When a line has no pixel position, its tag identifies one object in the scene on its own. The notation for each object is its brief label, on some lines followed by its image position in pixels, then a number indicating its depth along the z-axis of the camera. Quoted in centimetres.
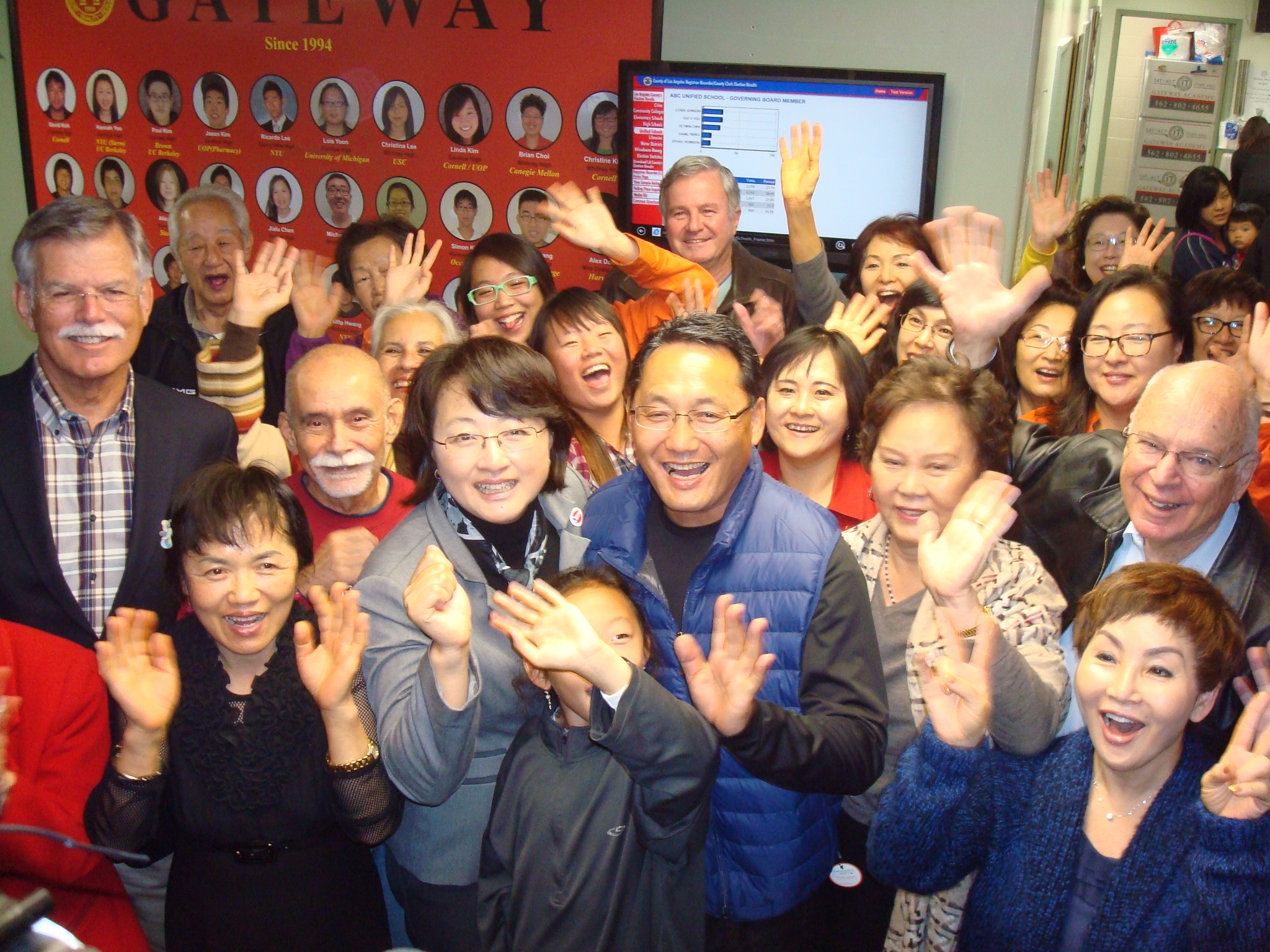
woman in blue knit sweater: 154
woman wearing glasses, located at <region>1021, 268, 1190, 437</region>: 255
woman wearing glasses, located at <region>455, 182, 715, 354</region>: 335
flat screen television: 456
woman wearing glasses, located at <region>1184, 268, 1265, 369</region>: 308
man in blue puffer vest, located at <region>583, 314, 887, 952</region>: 166
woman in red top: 254
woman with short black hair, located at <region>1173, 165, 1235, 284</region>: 625
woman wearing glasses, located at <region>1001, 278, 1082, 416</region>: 292
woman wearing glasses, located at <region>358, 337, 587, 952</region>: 173
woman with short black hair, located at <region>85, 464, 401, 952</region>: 182
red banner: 504
